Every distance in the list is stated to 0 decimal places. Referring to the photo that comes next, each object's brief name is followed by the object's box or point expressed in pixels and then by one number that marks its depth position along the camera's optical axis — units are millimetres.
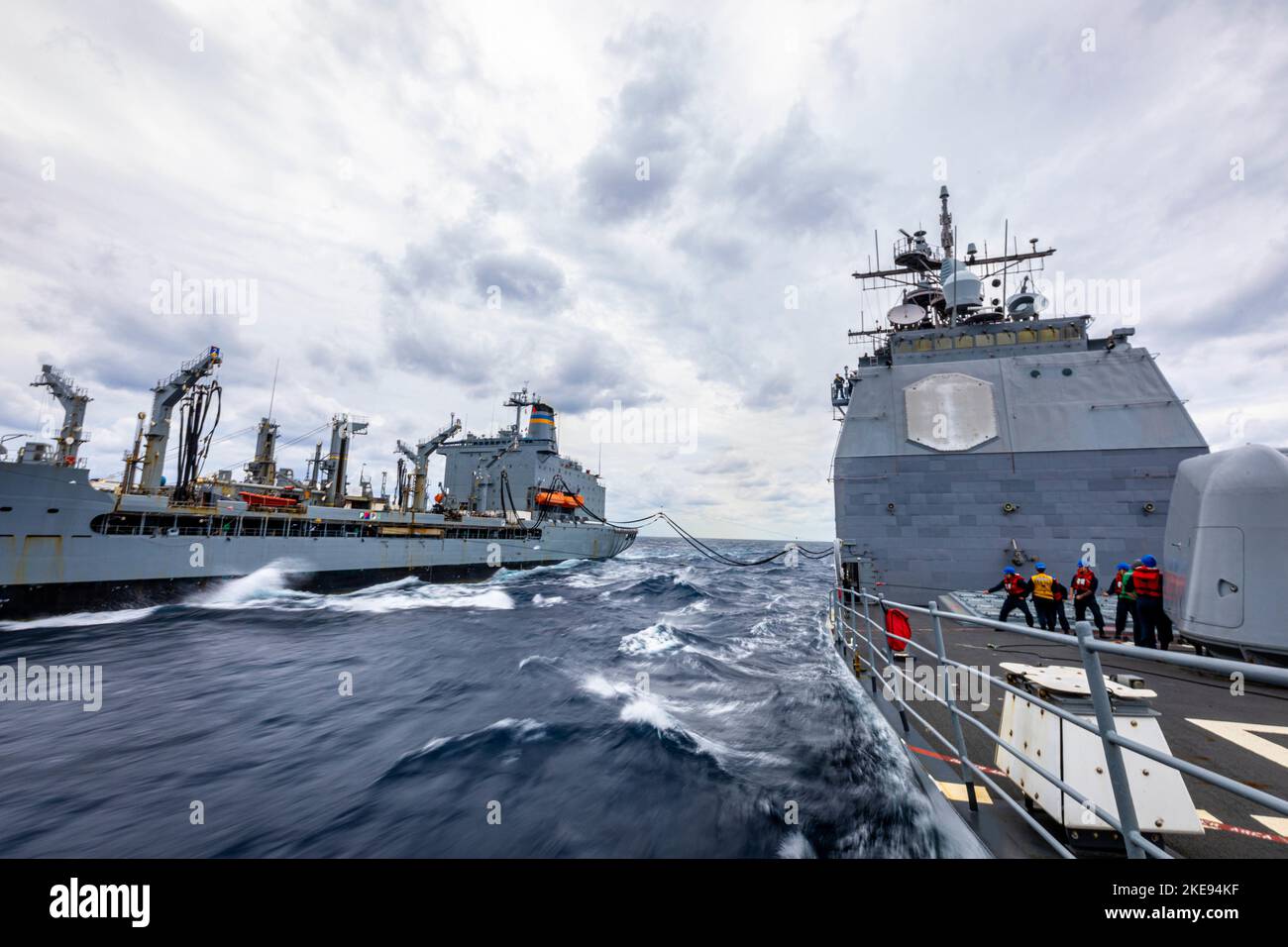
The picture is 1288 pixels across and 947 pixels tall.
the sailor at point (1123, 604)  8375
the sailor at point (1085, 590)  8781
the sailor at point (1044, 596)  8750
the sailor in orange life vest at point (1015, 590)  9383
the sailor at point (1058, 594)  8727
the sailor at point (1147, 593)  7316
